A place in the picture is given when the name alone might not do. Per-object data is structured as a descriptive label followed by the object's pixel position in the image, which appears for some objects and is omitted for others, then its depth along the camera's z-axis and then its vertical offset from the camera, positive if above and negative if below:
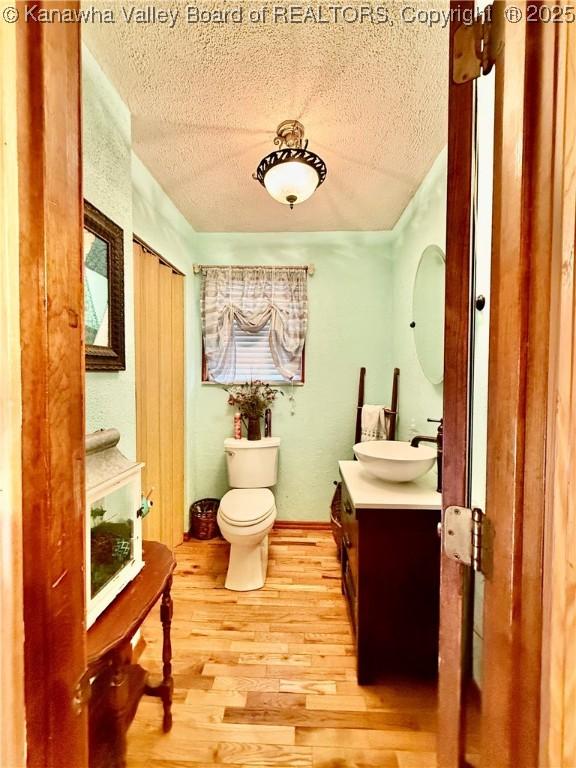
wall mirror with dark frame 1.15 +0.33
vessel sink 1.41 -0.40
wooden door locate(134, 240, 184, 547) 1.82 -0.08
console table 0.88 -0.97
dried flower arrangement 2.59 -0.19
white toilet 1.91 -0.88
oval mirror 1.66 +0.37
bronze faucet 1.30 -0.30
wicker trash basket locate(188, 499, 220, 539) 2.50 -1.14
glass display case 0.95 -0.48
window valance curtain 2.64 +0.57
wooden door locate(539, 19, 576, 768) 0.35 -0.11
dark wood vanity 1.33 -0.87
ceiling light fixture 1.44 +0.97
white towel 2.39 -0.35
